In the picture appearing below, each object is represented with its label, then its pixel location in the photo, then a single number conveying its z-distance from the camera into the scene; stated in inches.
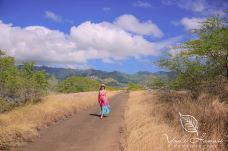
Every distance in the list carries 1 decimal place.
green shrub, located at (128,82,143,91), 4756.9
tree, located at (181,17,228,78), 810.8
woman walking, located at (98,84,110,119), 781.3
